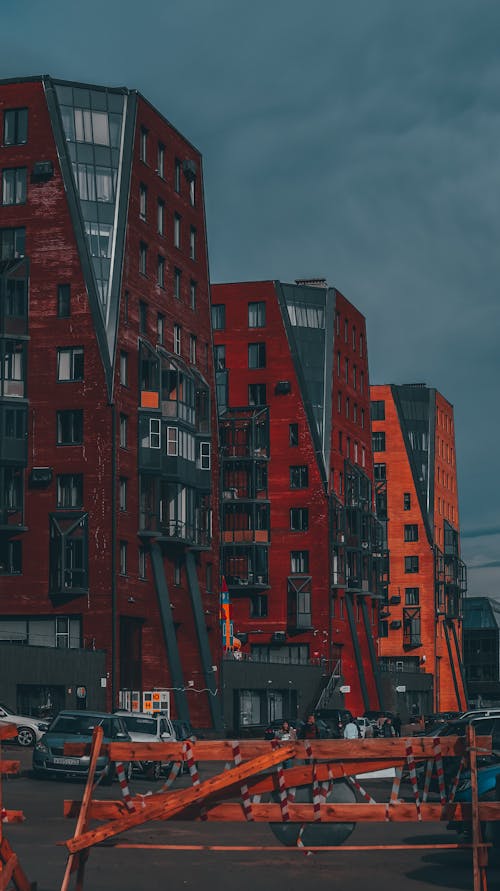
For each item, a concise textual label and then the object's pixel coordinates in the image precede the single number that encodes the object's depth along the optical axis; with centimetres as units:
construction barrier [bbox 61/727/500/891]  1296
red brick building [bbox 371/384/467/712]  13588
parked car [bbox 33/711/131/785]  3544
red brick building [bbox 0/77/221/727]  6938
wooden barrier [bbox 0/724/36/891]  1259
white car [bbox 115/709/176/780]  4047
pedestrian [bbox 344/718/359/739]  4431
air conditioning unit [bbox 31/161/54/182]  7062
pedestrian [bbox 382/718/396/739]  6223
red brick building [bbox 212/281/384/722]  10019
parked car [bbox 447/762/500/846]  2012
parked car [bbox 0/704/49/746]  4772
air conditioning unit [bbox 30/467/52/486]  6969
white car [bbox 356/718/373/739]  6062
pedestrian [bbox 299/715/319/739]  3959
